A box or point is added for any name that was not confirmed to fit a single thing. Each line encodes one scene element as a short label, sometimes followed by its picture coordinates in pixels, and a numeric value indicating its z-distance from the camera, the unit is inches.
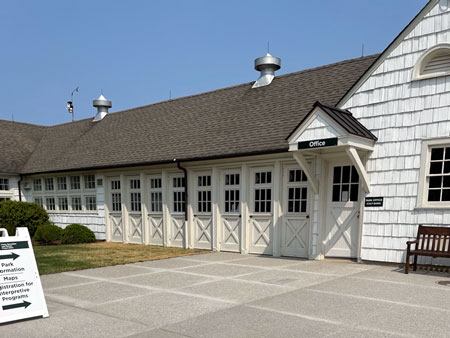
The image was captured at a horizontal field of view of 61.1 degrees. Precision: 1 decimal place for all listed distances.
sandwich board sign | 197.5
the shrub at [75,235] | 599.5
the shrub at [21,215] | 614.9
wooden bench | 288.5
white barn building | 325.7
